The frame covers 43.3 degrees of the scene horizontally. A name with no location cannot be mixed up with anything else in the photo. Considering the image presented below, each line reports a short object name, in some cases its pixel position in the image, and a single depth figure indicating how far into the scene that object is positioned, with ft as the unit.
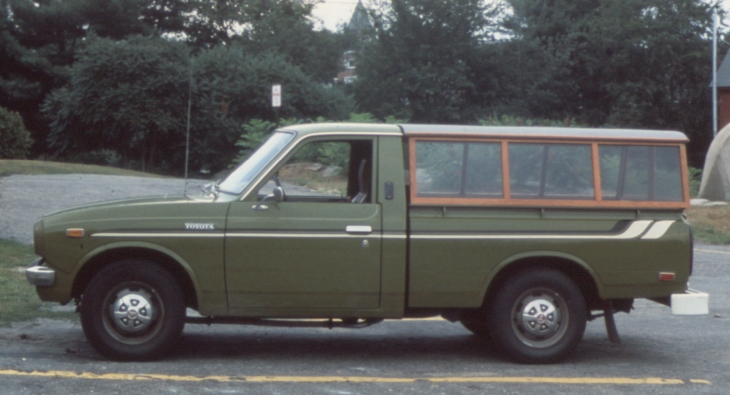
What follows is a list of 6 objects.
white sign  73.66
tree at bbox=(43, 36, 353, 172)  116.47
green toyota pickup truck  21.25
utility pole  138.62
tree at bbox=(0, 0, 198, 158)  144.87
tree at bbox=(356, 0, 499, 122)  169.17
